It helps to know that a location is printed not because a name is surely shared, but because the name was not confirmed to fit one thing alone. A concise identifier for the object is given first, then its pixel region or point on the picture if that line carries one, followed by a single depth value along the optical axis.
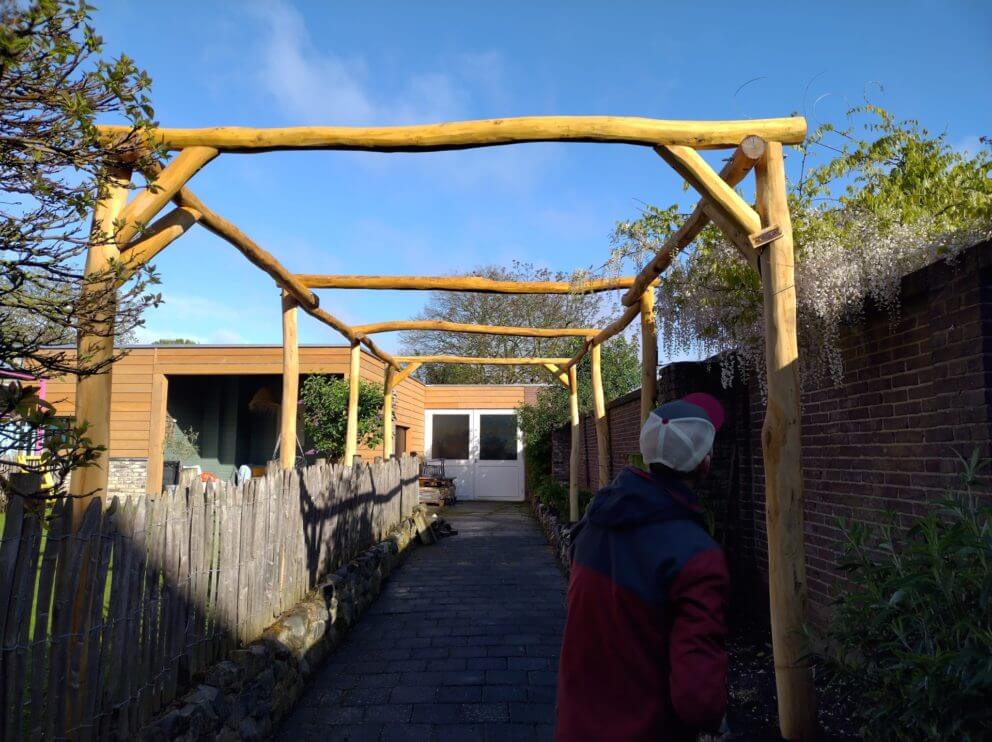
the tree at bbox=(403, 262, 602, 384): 28.48
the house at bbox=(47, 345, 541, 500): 16.27
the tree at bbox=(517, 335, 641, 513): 17.84
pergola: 2.93
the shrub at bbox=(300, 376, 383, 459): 13.44
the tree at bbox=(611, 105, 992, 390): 3.45
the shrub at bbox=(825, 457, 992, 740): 1.61
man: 1.68
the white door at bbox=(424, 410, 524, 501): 21.56
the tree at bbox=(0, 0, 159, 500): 1.81
